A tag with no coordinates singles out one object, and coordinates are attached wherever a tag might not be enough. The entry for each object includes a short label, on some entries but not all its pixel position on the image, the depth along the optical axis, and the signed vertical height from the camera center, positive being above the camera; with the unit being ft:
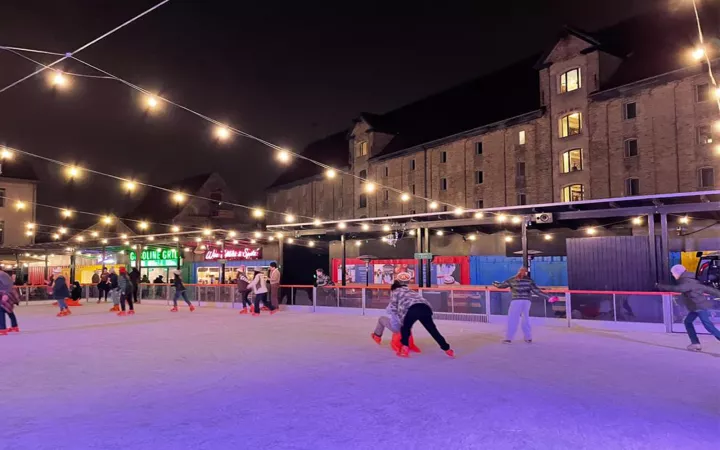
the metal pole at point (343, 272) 74.19 -1.20
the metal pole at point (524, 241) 53.98 +2.32
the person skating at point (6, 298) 39.14 -2.37
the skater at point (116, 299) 61.11 -3.91
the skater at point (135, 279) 72.84 -1.91
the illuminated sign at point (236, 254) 115.44 +2.57
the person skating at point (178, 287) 62.69 -2.66
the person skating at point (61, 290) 55.52 -2.59
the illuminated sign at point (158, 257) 120.78 +1.98
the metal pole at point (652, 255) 46.57 +0.59
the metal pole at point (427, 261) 66.85 +0.31
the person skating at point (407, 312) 26.96 -2.56
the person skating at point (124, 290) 58.23 -2.71
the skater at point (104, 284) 80.69 -2.78
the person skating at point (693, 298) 29.53 -2.11
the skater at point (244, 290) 60.57 -2.94
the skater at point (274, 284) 60.29 -2.31
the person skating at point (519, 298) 33.50 -2.27
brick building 72.49 +22.08
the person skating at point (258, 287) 55.57 -2.40
